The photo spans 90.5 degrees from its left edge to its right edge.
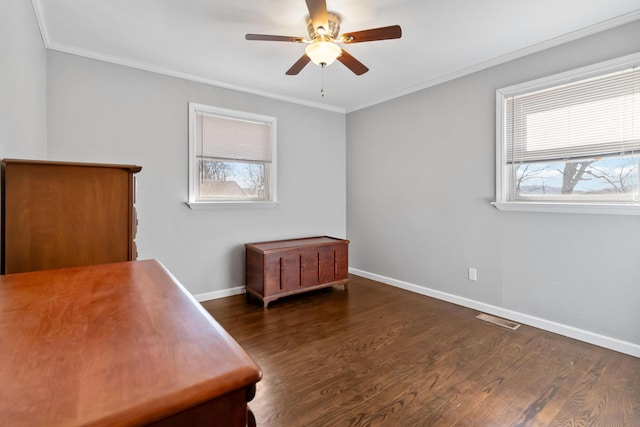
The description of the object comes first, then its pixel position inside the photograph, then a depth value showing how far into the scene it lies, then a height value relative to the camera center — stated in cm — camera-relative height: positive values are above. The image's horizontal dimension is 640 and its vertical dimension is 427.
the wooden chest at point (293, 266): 340 -63
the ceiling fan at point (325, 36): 199 +119
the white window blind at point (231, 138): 353 +86
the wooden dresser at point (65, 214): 150 -1
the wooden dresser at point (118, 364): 48 -29
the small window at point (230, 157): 349 +64
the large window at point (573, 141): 237 +59
